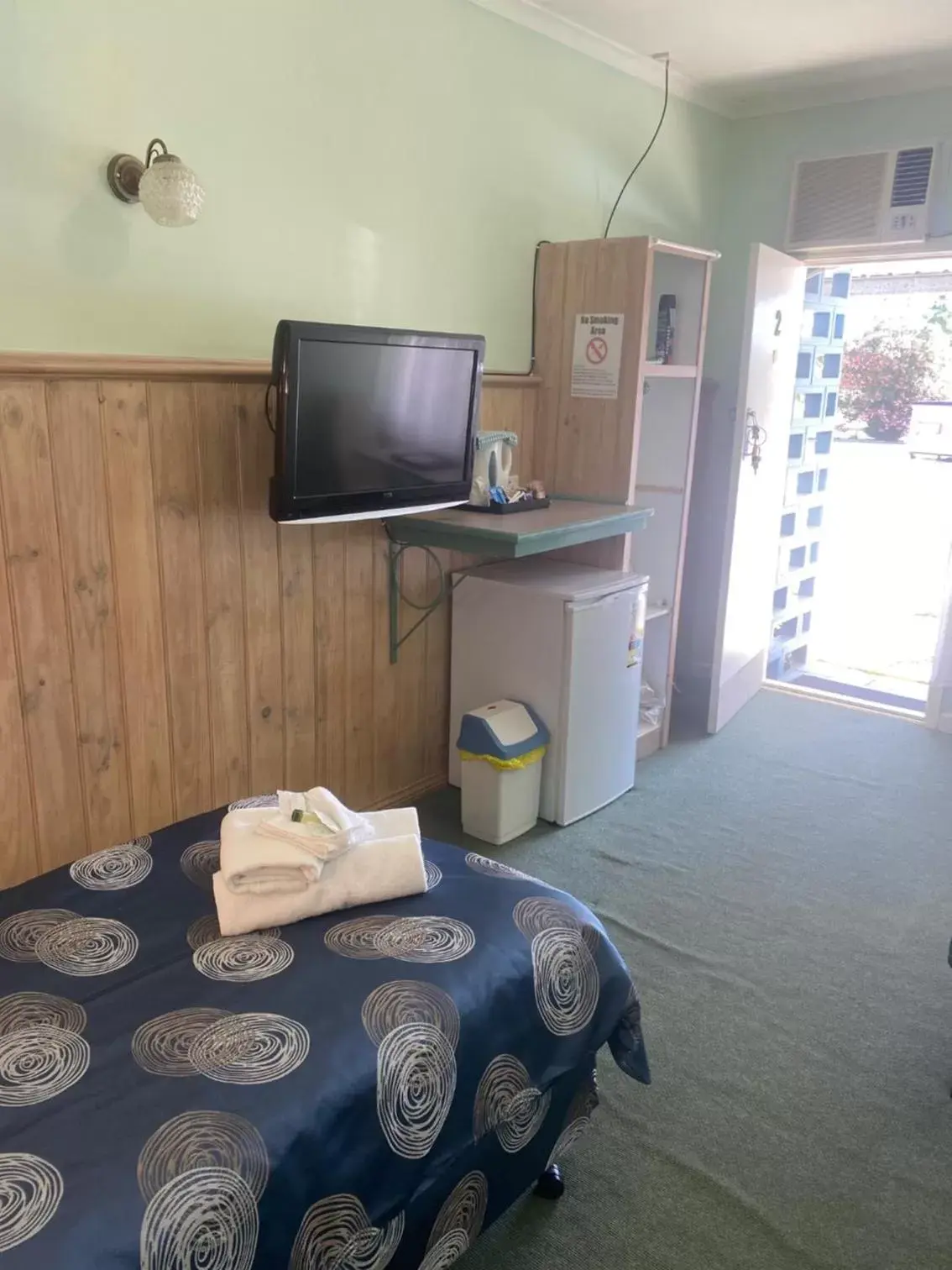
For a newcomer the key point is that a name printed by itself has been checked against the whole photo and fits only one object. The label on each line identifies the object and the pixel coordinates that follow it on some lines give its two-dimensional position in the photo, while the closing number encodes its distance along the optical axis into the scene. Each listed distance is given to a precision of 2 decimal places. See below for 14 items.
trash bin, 2.83
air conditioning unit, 3.68
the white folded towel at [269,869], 1.60
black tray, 2.90
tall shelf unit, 3.12
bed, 1.11
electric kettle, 2.91
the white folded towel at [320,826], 1.64
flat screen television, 2.15
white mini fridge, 2.90
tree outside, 5.91
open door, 3.62
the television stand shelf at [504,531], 2.58
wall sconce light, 1.91
